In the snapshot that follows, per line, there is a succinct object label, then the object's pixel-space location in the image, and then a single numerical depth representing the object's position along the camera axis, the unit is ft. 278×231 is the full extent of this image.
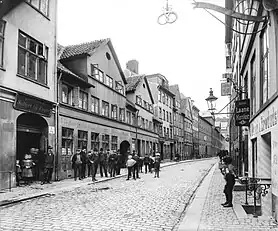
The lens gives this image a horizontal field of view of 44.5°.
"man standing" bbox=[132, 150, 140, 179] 68.35
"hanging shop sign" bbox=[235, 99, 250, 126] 41.86
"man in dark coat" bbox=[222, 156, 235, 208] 32.53
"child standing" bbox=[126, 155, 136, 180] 66.23
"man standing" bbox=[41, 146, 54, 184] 55.88
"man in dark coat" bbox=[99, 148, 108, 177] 70.33
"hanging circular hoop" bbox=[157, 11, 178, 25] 24.41
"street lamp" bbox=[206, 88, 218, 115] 48.88
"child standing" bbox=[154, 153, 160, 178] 73.05
